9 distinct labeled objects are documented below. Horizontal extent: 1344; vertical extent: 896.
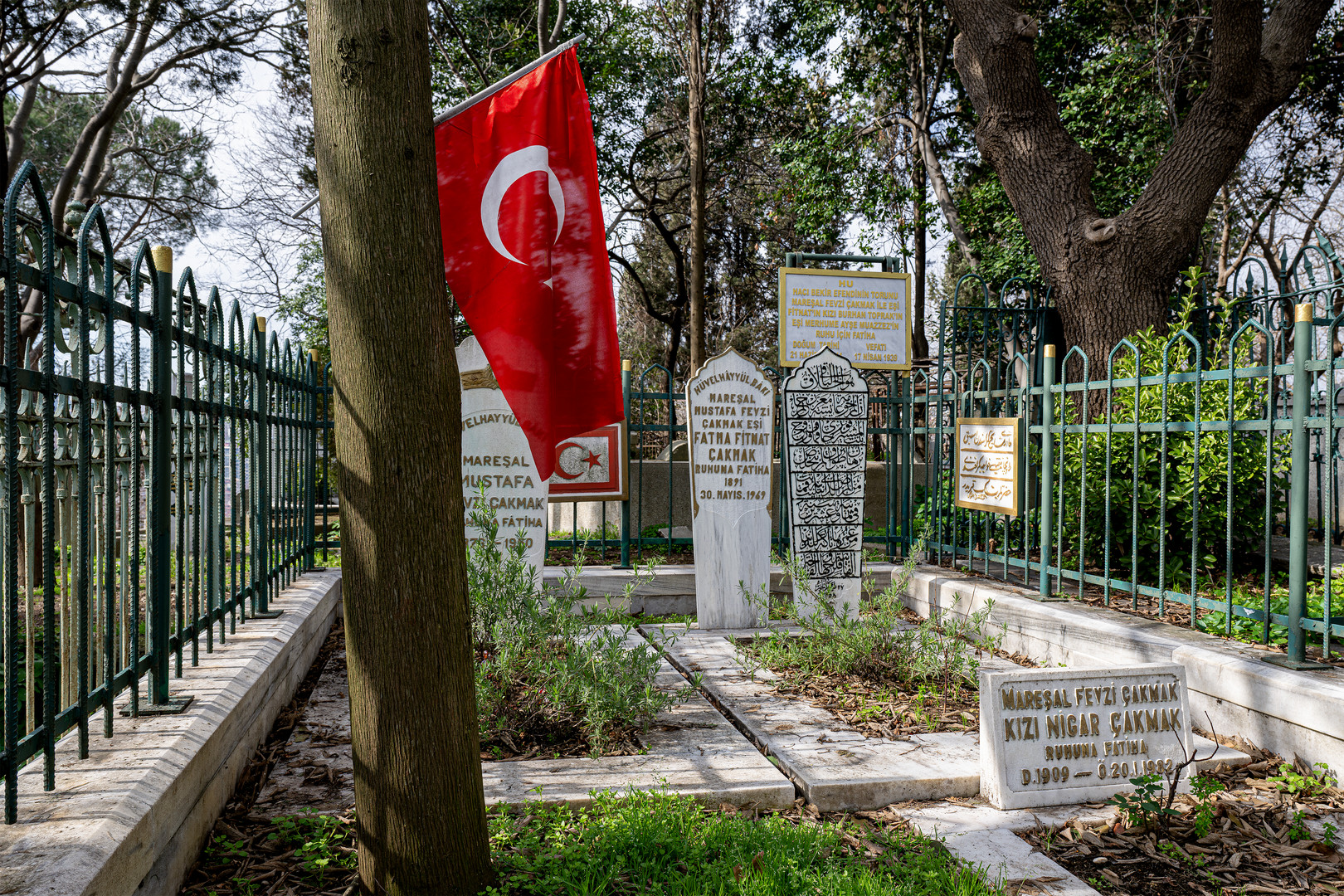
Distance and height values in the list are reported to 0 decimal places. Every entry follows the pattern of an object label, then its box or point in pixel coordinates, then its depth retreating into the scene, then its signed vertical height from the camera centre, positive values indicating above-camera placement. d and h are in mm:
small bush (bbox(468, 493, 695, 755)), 3969 -1086
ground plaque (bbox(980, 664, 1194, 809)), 3455 -1181
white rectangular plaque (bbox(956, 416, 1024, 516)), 5883 -92
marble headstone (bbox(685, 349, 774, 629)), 6664 -306
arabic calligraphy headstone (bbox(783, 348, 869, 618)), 6547 -136
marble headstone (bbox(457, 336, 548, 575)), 6156 -33
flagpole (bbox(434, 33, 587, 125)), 4066 +1784
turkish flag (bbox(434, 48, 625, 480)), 3857 +924
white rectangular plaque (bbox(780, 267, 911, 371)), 8234 +1324
